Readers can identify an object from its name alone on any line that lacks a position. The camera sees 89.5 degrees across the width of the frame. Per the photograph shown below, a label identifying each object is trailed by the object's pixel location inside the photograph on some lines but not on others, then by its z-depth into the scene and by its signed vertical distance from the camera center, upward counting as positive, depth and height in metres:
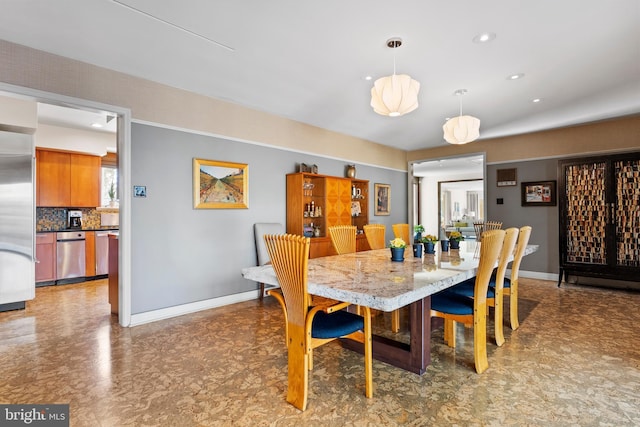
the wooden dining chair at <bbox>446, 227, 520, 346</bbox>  2.69 -0.67
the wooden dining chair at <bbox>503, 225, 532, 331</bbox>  3.17 -0.69
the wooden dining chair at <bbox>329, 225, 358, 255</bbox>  3.49 -0.27
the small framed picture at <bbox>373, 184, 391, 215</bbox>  6.52 +0.33
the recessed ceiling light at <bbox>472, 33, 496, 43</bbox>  2.71 +1.51
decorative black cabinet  4.55 -0.03
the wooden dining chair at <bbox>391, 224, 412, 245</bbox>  4.34 -0.22
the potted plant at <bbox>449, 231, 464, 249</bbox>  3.42 -0.28
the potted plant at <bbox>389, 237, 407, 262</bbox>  2.71 -0.30
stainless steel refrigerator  3.97 -0.06
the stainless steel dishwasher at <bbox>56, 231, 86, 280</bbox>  5.36 -0.66
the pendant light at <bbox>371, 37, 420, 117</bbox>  2.60 +0.99
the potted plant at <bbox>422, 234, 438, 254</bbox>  3.21 -0.30
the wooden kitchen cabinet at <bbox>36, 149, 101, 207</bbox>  5.46 +0.64
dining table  1.66 -0.40
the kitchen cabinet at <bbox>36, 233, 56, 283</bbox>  5.17 -0.67
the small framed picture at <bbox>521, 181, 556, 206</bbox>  5.55 +0.36
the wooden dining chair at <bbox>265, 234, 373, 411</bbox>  1.83 -0.66
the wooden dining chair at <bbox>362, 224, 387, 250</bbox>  3.93 -0.24
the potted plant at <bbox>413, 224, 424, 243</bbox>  3.19 -0.24
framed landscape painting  3.88 +0.38
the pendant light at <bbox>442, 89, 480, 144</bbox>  3.68 +0.98
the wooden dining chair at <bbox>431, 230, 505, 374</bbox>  2.29 -0.70
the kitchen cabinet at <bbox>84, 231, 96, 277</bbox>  5.62 -0.66
